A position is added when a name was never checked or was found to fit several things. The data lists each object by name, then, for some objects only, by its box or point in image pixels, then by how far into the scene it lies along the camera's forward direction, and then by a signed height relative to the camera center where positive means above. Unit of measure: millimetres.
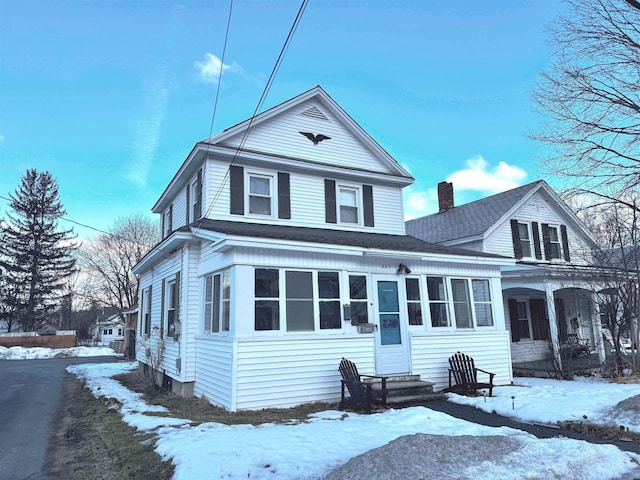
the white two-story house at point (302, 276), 8695 +1030
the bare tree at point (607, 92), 10062 +5325
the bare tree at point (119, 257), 42750 +6887
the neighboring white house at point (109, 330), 62906 -437
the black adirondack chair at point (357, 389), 8102 -1326
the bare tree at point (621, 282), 12797 +910
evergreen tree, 38938 +6943
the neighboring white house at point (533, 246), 16856 +2823
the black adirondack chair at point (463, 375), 9862 -1336
